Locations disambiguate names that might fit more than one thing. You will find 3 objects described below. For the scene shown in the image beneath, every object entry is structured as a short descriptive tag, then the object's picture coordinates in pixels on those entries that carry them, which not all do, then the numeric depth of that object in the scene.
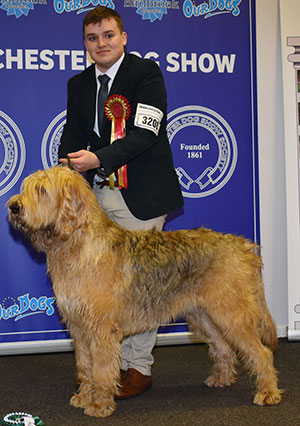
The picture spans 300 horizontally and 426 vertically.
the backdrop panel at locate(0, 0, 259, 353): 4.45
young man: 3.38
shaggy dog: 3.00
